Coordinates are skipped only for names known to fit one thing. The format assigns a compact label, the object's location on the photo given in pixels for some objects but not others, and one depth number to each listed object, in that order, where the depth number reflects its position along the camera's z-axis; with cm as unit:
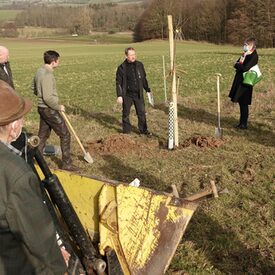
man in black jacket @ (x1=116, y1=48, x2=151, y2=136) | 924
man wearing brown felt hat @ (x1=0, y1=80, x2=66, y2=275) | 203
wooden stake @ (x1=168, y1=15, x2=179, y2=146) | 747
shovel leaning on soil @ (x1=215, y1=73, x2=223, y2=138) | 889
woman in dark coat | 904
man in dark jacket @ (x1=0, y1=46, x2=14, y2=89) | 769
